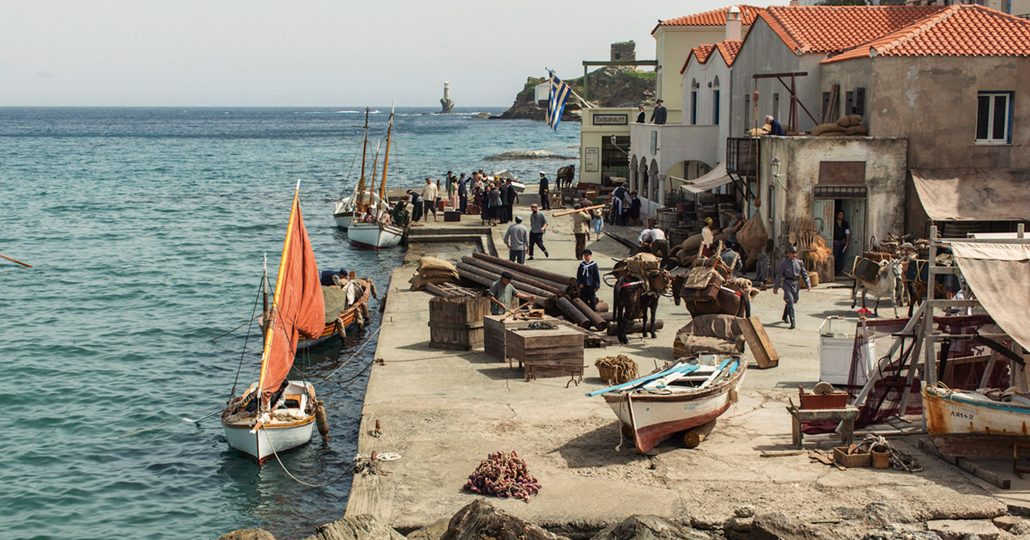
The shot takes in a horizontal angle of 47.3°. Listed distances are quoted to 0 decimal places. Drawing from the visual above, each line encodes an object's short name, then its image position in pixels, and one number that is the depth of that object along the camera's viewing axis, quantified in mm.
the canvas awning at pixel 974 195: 29500
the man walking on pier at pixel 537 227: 34469
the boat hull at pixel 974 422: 14828
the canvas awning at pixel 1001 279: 15117
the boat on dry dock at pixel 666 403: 15586
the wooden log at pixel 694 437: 16219
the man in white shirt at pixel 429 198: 50094
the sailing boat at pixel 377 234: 45844
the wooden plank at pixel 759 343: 20859
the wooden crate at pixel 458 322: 22828
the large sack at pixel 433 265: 30719
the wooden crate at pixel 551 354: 20250
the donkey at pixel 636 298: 22984
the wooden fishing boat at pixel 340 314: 27922
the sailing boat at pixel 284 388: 19141
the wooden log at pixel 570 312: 23922
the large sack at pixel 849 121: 30625
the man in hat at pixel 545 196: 51500
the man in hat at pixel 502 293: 24047
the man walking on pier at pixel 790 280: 24172
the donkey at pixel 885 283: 25859
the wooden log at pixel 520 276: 26247
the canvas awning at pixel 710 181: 36500
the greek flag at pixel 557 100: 52531
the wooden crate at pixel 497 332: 21547
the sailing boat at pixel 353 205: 49591
